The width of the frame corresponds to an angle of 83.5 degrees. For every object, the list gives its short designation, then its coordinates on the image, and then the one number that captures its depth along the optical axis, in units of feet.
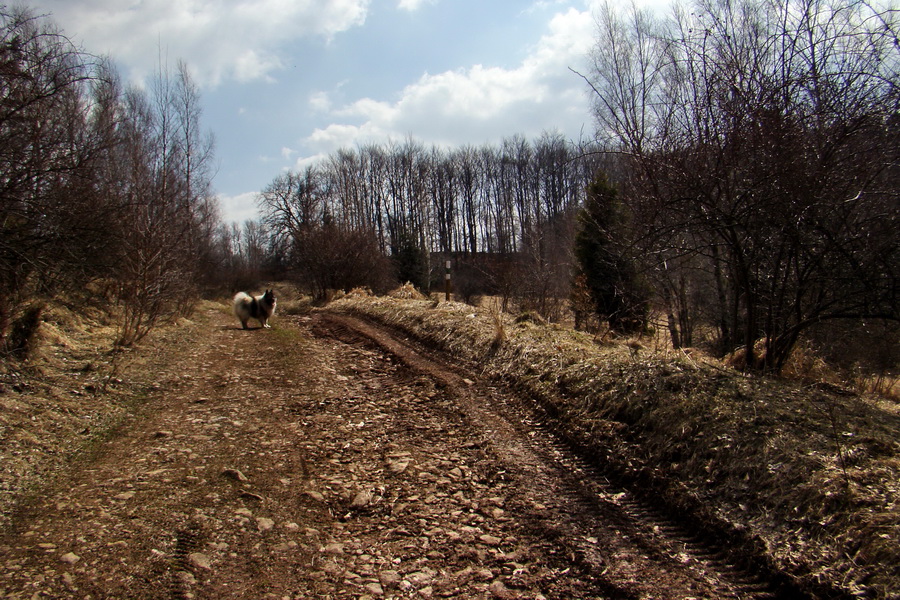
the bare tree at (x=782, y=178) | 15.64
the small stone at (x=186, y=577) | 8.43
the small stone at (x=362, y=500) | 11.52
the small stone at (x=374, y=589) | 8.47
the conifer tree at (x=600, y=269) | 41.58
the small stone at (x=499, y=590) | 8.41
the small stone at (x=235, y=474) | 12.45
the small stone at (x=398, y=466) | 13.37
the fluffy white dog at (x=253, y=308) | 45.57
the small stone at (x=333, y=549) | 9.63
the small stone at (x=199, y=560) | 8.93
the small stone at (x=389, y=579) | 8.70
